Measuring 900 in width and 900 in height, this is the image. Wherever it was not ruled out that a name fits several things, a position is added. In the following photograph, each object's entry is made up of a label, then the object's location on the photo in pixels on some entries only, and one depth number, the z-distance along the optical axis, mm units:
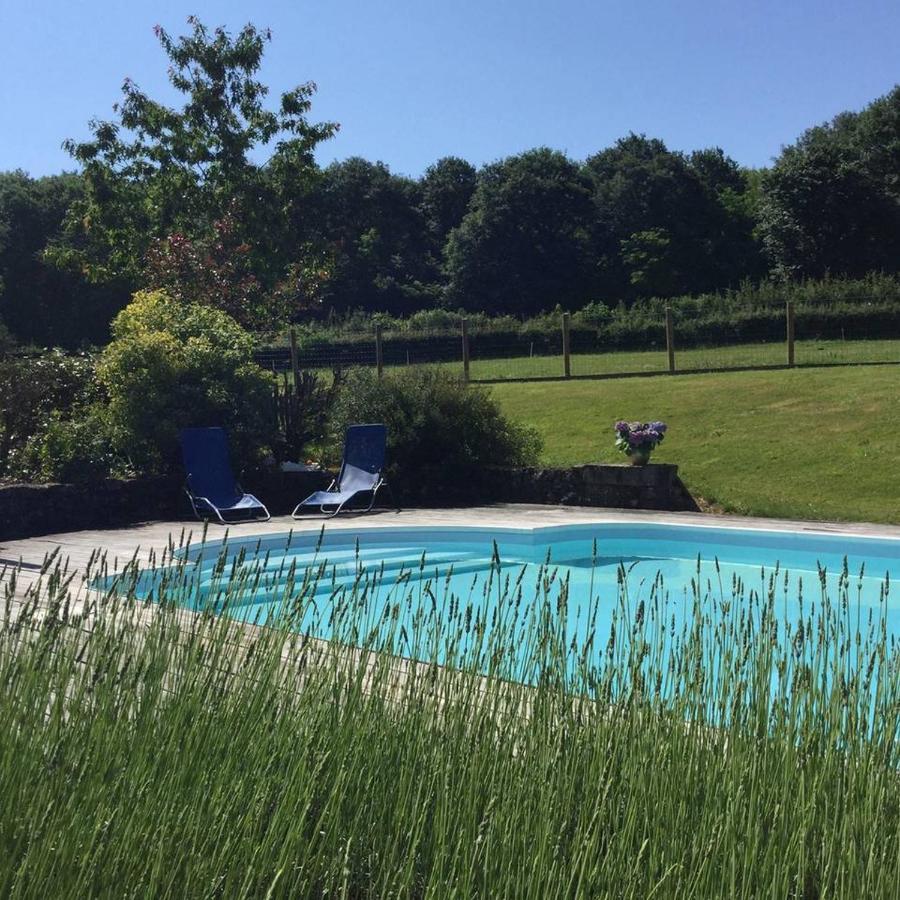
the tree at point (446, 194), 57688
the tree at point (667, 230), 48281
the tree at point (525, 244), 49812
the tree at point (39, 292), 38750
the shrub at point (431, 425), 11852
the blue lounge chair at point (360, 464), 11102
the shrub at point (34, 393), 10922
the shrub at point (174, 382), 11000
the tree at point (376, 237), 51031
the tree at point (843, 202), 43594
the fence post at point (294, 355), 15702
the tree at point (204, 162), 18094
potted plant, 11055
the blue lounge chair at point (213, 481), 10539
